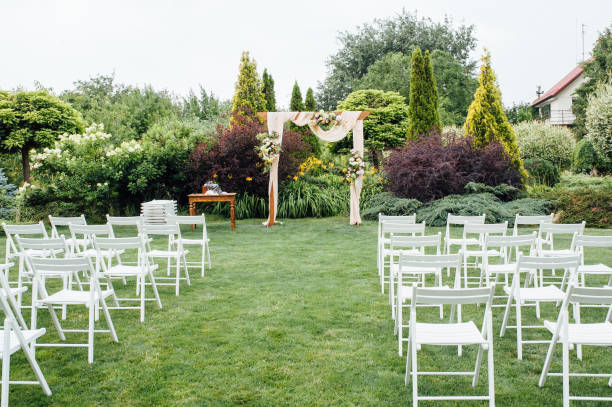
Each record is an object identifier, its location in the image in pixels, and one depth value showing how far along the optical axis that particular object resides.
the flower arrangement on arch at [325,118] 13.04
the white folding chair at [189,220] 7.81
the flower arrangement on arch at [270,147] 13.11
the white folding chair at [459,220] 7.03
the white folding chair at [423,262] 4.08
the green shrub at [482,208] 11.98
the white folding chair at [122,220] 7.56
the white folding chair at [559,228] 6.08
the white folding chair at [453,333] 3.14
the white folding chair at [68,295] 4.07
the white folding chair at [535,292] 4.09
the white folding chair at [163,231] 6.60
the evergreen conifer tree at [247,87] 20.44
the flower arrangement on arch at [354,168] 12.88
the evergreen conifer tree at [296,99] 23.83
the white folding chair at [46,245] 5.14
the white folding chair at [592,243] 5.14
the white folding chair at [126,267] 5.20
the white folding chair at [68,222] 6.97
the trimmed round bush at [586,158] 20.86
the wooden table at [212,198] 12.48
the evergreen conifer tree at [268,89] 24.17
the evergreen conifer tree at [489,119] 15.02
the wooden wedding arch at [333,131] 13.11
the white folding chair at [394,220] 7.19
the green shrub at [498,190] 13.45
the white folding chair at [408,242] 5.16
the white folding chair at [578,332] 3.12
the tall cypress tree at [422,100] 16.78
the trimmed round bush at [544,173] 17.67
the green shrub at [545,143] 20.89
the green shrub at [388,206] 13.20
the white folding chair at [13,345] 2.95
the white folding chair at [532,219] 6.99
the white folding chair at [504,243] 5.23
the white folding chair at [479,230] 6.26
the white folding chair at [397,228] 6.27
